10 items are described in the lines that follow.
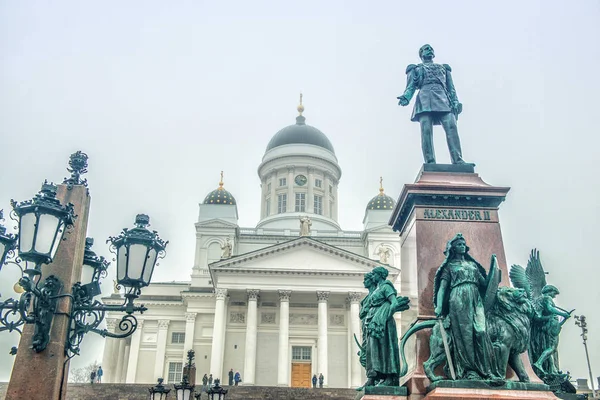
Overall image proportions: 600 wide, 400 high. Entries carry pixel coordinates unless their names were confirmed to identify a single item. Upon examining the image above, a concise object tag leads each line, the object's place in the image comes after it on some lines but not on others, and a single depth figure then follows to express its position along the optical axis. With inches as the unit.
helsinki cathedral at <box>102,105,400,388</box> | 1847.9
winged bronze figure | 286.4
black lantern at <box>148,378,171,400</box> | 634.2
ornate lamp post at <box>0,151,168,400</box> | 226.7
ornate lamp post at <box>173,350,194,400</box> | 607.2
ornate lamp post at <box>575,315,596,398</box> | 1311.5
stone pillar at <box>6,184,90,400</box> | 253.8
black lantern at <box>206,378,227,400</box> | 578.9
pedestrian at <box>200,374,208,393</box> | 1466.5
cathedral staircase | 1190.9
